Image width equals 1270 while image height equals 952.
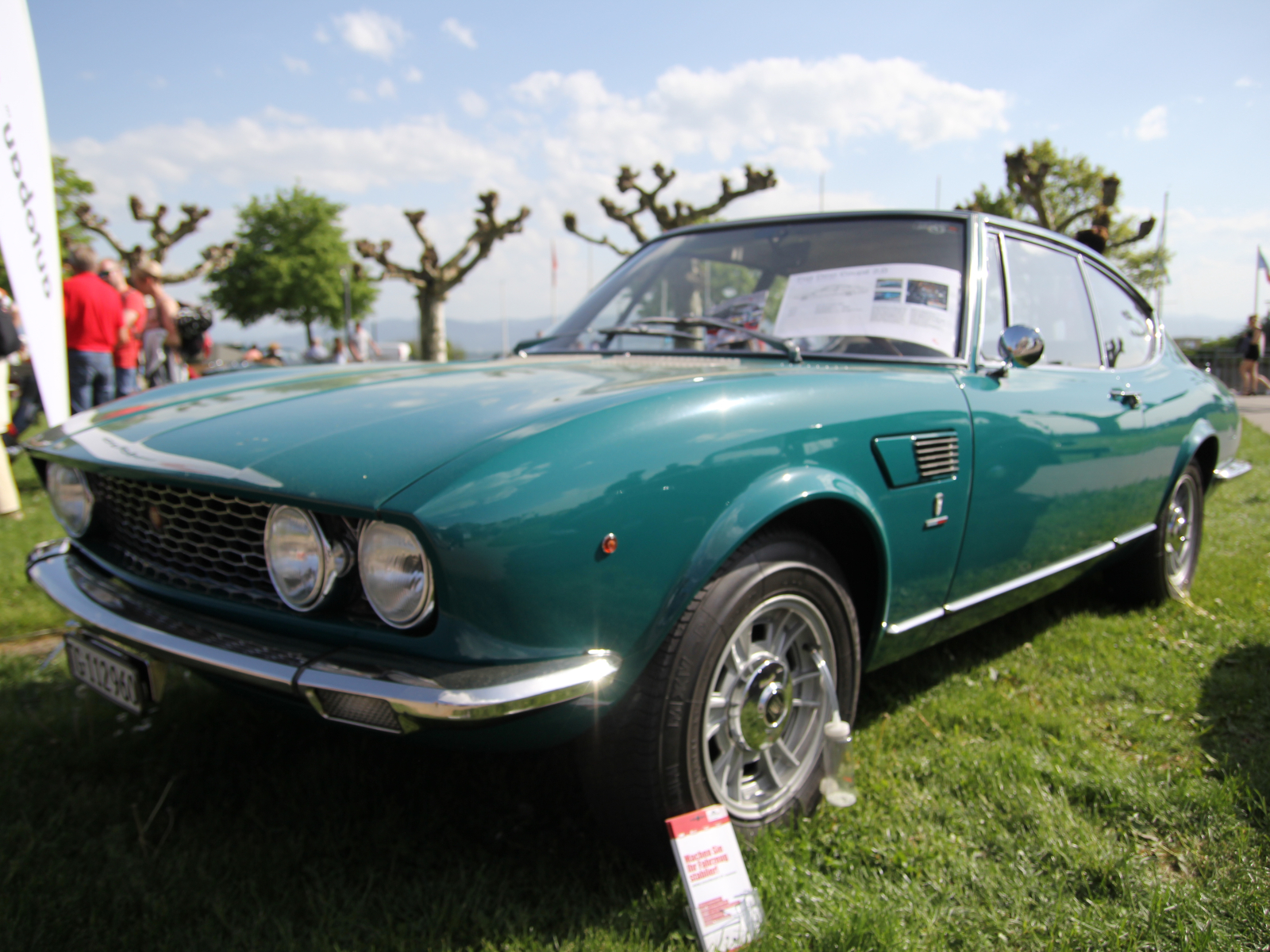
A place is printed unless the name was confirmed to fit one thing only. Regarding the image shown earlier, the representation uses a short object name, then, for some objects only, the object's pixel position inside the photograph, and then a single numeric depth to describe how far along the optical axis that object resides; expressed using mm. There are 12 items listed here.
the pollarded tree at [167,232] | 21938
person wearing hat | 7242
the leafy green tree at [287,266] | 39969
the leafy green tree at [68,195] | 26969
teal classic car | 1366
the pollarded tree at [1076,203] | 29812
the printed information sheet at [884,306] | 2387
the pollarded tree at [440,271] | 18016
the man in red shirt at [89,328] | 6105
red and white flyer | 1515
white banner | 4051
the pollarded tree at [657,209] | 17016
